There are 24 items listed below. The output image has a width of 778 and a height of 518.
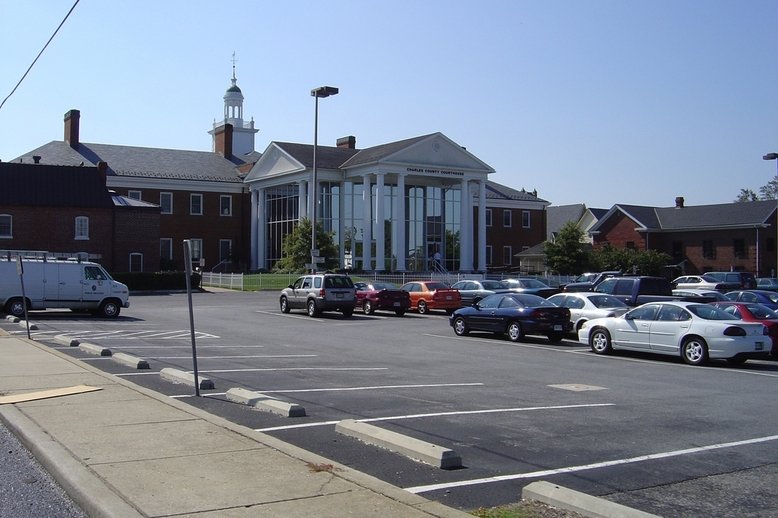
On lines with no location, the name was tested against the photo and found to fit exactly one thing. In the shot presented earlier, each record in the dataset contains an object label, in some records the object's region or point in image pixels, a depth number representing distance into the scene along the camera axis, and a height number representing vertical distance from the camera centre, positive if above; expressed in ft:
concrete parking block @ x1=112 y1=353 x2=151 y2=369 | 48.77 -6.30
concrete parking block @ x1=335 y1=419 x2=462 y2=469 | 24.43 -5.95
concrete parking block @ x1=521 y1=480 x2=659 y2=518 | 18.86 -5.91
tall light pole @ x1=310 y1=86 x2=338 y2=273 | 127.16 +27.37
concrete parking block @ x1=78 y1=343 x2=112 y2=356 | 55.57 -6.32
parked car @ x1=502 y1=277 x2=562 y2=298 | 107.65 -3.33
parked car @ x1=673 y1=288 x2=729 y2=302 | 87.41 -3.47
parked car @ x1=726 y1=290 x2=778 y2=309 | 85.31 -3.51
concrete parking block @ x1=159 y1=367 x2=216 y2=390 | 40.06 -6.14
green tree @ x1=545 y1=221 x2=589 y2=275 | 199.93 +2.97
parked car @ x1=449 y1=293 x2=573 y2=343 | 76.13 -5.30
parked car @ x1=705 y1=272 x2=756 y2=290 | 138.10 -2.53
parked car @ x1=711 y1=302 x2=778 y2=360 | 63.26 -4.00
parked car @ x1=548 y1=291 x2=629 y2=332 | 77.70 -4.10
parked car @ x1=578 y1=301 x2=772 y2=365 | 59.11 -5.41
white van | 96.37 -3.18
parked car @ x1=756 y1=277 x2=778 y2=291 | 133.82 -3.37
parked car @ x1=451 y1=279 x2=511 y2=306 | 114.73 -3.70
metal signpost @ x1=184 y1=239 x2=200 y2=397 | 36.19 -0.31
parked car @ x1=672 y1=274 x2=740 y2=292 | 131.64 -3.33
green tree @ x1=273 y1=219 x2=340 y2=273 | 179.52 +3.38
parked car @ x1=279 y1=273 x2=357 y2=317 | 106.83 -4.20
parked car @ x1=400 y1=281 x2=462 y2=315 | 114.52 -4.87
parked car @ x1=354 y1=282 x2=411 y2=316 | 111.96 -5.07
